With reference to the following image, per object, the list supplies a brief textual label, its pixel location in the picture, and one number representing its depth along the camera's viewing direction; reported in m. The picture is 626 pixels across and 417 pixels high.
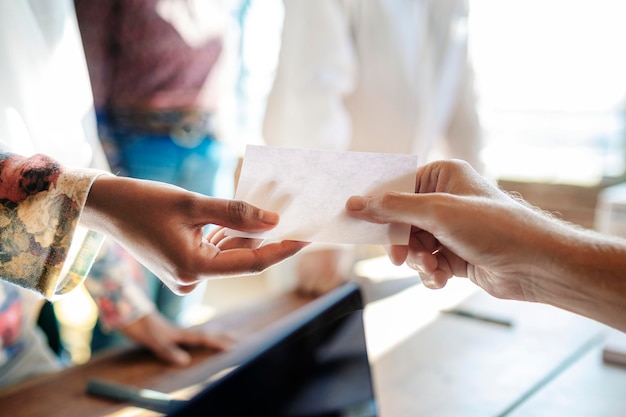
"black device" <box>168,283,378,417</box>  0.59
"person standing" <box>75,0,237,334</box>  1.09
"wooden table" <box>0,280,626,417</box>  0.72
